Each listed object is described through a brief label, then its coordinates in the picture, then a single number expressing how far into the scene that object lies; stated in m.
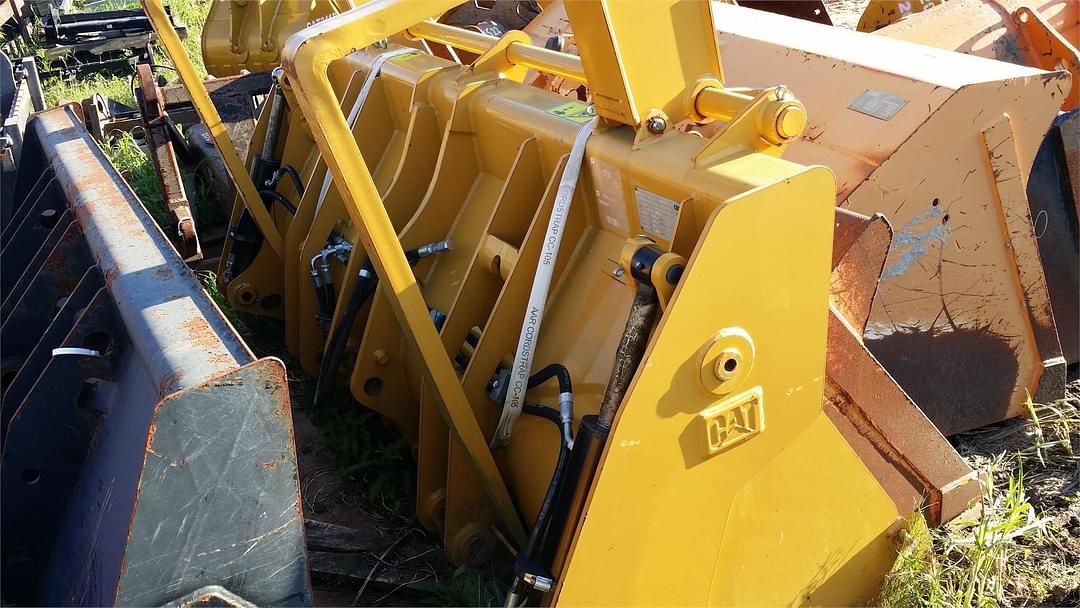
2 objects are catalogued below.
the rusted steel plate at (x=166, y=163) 4.88
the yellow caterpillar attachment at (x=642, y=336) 2.05
